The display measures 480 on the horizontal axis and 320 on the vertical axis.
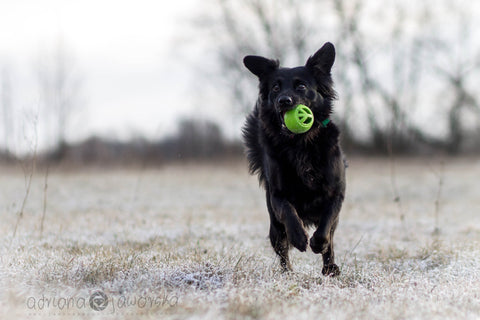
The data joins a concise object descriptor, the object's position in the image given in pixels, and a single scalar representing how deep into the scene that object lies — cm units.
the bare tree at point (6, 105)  2216
